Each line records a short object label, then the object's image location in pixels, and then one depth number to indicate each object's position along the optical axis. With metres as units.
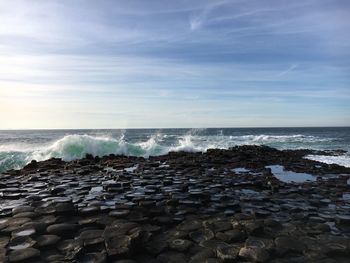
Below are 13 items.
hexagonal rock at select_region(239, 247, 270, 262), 5.40
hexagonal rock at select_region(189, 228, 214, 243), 6.34
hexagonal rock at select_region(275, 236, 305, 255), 5.79
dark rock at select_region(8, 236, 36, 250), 5.90
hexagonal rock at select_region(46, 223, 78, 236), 6.61
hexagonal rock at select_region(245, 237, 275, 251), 5.82
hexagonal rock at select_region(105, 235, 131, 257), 5.62
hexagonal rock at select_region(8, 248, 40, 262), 5.39
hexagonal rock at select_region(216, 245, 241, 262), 5.45
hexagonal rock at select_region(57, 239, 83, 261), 5.62
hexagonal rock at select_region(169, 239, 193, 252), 5.92
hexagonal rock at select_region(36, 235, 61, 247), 6.04
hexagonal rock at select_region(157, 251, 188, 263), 5.51
